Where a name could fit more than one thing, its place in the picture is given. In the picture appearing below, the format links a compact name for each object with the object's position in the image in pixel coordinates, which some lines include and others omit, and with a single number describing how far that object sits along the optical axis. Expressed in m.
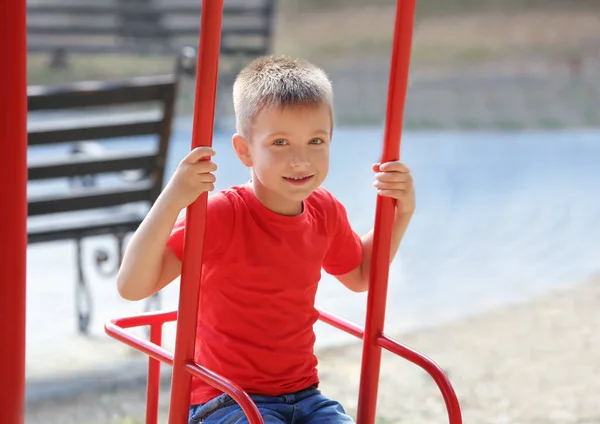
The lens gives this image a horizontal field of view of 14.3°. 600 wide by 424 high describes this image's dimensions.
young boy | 3.51
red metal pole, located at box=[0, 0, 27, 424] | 3.30
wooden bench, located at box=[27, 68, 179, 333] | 4.86
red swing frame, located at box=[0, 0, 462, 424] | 3.31
